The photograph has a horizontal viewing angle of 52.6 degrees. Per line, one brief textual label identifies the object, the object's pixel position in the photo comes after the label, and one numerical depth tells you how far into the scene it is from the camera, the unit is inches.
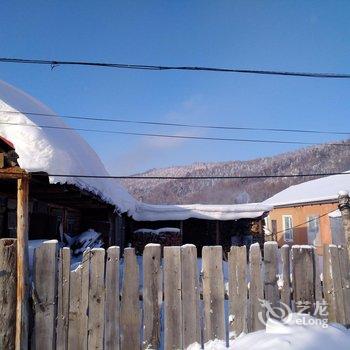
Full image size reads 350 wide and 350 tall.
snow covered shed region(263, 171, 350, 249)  822.5
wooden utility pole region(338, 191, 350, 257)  147.2
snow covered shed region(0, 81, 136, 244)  204.2
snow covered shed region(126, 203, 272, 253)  588.8
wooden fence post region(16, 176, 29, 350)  128.9
